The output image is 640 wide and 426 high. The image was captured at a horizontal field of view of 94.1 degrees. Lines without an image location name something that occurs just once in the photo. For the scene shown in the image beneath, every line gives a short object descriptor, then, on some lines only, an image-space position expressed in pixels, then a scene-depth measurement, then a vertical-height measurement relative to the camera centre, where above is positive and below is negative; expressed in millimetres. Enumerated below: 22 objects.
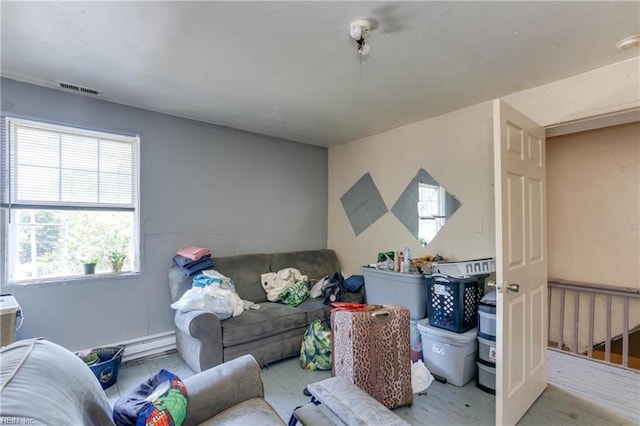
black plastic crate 2457 -730
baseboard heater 2809 -1261
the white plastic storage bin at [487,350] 2283 -1055
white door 1848 -323
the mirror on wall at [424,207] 3115 +99
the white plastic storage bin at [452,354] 2398 -1150
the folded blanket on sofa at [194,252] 2972 -364
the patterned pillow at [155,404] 1124 -757
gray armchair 782 -585
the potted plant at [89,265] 2678 -438
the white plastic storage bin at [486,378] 2293 -1270
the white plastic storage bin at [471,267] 2584 -455
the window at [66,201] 2410 +143
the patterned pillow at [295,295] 3211 -863
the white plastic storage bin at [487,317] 2301 -798
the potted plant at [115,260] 2811 -417
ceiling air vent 2452 +1086
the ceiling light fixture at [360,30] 1660 +1068
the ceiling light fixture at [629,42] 1800 +1066
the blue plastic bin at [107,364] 2330 -1194
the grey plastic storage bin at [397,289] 2818 -743
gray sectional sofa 2447 -957
